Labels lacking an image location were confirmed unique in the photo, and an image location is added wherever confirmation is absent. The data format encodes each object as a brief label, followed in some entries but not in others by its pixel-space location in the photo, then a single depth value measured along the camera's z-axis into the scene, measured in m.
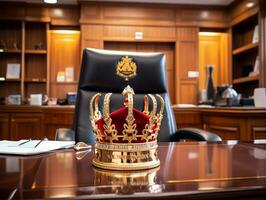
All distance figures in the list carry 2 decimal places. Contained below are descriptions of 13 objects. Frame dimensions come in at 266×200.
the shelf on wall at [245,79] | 3.82
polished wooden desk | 0.46
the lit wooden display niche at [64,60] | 4.48
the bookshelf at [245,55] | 3.98
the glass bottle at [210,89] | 4.03
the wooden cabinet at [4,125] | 3.46
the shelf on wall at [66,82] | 4.45
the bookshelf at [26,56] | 4.32
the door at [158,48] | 4.52
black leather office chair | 1.41
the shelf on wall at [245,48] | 3.84
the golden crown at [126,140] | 0.64
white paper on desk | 0.81
